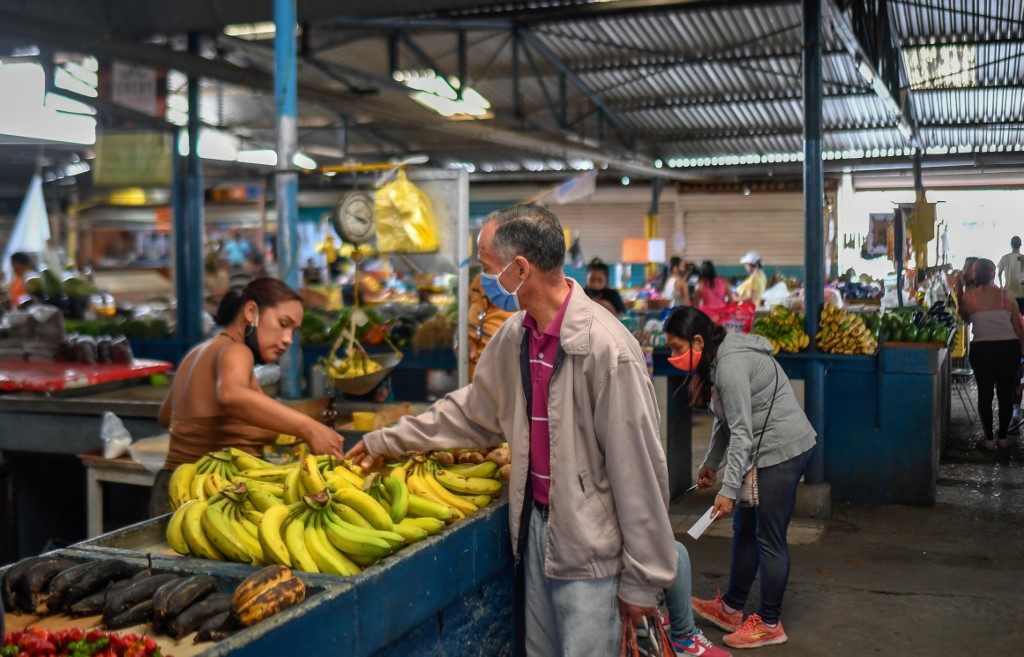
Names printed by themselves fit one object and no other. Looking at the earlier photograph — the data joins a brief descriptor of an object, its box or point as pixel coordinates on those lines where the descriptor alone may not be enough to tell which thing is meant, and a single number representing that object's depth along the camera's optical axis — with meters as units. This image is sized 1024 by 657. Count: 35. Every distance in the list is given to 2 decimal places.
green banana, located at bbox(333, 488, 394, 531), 2.88
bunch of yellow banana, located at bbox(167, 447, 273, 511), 3.34
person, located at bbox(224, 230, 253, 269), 20.25
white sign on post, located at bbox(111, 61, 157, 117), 9.15
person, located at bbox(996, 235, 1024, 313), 11.14
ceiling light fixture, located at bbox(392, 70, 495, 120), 12.20
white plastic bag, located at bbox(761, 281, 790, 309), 15.95
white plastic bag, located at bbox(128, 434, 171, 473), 4.98
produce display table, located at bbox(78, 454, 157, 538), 5.27
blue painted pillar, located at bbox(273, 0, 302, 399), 5.89
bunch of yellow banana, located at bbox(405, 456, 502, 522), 3.33
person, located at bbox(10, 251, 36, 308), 10.34
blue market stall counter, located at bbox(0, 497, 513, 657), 2.34
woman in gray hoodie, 4.35
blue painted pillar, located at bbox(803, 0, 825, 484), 7.33
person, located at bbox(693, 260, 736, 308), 12.67
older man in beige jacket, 2.71
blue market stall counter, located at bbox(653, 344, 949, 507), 7.33
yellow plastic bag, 4.88
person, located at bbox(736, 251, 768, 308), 16.42
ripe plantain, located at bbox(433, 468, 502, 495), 3.43
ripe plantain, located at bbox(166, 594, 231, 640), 2.39
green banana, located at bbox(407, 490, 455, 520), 3.08
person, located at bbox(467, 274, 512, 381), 5.88
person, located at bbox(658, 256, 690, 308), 14.09
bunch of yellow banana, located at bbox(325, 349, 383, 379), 6.10
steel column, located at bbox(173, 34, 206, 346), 9.73
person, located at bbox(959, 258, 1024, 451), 9.25
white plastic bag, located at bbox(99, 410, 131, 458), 5.41
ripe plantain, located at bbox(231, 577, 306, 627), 2.34
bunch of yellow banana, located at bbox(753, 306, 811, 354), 7.38
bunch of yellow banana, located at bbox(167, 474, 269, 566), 2.80
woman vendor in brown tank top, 3.76
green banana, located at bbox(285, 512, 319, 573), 2.70
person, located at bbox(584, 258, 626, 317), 9.23
